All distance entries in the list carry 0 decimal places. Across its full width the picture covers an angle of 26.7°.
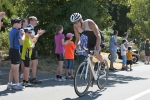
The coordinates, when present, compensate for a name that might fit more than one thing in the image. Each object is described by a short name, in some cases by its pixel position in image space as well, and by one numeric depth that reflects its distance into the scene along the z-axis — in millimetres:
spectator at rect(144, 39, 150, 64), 21938
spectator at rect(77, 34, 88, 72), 8260
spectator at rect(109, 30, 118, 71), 15320
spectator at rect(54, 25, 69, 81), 10570
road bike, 7734
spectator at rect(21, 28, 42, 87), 9039
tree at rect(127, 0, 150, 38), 29422
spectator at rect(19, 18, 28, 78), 9723
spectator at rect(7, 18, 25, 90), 8438
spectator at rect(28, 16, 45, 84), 9586
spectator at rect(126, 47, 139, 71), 16281
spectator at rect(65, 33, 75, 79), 11195
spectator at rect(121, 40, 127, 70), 15734
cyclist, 7769
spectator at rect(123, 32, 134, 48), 16048
